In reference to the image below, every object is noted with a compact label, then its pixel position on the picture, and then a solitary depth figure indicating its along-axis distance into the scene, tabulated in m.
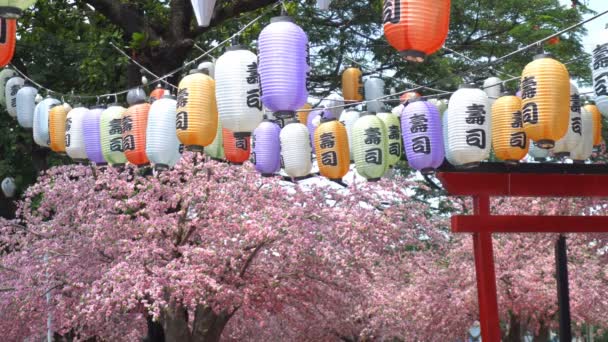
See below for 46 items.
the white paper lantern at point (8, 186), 16.17
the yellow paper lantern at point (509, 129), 8.70
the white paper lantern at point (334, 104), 9.94
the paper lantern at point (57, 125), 9.75
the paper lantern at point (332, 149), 9.20
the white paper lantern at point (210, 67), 8.13
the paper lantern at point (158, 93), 9.06
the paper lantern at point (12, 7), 5.32
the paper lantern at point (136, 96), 8.62
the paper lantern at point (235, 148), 8.92
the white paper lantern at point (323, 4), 7.66
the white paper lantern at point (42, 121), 10.10
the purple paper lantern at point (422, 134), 8.74
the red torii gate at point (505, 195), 13.55
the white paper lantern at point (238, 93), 7.20
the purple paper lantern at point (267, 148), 8.94
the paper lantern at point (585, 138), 9.95
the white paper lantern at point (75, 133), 9.23
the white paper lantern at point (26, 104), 10.71
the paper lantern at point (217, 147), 8.95
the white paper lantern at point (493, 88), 10.16
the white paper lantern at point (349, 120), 9.55
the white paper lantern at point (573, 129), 9.50
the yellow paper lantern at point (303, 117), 9.91
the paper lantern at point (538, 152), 11.15
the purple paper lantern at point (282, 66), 7.02
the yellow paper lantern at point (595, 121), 10.04
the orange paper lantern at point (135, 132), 8.51
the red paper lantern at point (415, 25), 6.34
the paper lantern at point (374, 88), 11.50
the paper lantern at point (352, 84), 11.48
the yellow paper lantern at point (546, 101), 7.70
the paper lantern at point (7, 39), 6.39
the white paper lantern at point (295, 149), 8.85
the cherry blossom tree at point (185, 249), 10.88
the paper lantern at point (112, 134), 8.78
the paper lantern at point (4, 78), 11.65
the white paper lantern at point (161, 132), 8.07
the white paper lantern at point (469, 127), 8.35
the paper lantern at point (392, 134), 9.65
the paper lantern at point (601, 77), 8.17
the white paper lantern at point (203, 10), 7.41
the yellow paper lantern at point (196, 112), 7.63
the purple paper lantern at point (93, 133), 9.12
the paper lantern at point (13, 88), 11.30
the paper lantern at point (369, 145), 9.15
